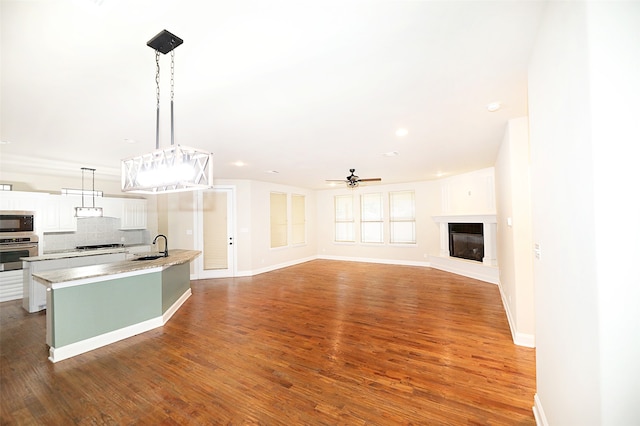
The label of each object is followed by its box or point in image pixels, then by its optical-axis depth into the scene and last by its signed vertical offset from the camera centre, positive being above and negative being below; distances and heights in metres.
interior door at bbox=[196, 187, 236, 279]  6.69 -0.40
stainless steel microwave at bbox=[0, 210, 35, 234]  4.68 -0.01
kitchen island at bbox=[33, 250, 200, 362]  2.86 -1.05
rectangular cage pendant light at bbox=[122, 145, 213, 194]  2.26 +0.46
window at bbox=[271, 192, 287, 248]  7.97 -0.08
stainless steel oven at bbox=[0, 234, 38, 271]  4.70 -0.53
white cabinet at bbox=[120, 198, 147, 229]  6.38 +0.13
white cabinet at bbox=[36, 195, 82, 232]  5.20 +0.15
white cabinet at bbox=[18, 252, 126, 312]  4.38 -1.09
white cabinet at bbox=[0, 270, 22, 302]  4.81 -1.23
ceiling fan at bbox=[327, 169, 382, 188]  5.56 +0.76
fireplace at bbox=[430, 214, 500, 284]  6.02 -0.84
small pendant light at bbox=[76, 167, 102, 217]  5.00 +0.17
